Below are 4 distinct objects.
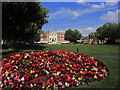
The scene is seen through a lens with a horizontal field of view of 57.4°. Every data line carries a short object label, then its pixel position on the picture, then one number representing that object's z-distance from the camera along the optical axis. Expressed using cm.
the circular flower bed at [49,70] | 385
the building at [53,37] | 10624
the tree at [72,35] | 9202
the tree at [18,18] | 1467
